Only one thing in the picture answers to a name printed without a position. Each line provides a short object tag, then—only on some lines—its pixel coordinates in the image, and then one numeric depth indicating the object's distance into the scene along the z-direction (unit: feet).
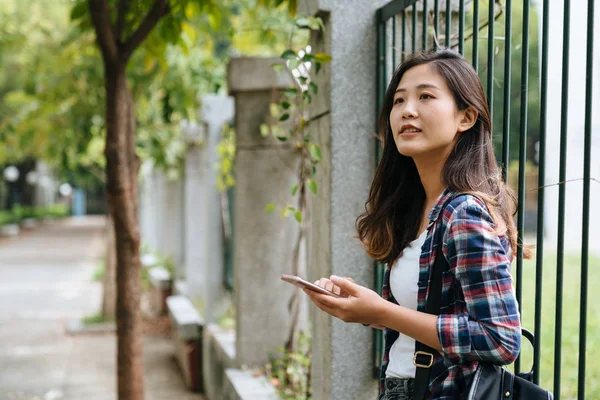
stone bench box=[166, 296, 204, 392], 23.68
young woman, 5.27
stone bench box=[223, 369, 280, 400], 14.71
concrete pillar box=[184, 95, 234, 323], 24.27
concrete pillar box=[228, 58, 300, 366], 17.80
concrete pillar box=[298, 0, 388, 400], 10.29
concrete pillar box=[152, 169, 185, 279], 38.01
